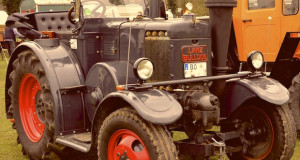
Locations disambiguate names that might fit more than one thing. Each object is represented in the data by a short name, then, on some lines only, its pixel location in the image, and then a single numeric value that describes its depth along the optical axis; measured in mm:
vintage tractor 4133
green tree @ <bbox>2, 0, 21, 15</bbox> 36156
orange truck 7379
